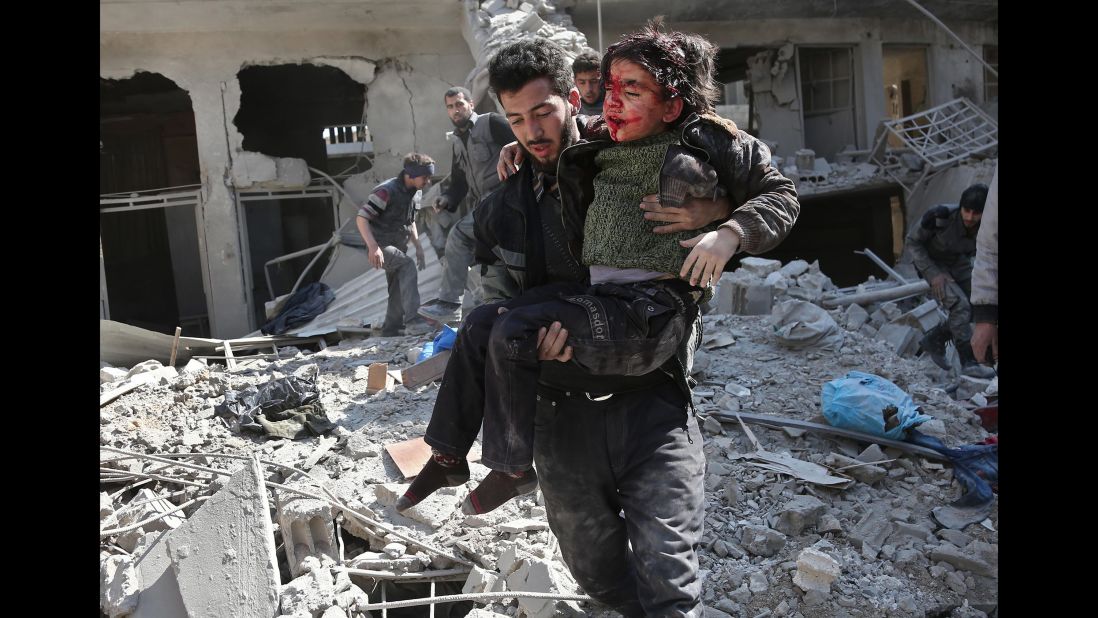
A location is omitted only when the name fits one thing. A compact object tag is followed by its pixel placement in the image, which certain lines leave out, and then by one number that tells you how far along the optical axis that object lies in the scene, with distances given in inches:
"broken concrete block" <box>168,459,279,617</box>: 116.9
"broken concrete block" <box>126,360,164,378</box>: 260.5
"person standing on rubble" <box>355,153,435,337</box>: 295.1
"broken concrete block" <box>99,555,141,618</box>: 120.1
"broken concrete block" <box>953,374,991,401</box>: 229.3
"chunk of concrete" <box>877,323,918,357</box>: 271.1
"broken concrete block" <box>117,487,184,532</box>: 156.1
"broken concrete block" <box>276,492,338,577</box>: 141.6
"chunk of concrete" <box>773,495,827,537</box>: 142.9
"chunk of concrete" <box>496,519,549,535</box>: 143.5
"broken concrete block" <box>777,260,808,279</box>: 298.2
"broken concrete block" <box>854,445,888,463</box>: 164.4
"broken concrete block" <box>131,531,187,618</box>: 119.6
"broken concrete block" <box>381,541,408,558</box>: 143.6
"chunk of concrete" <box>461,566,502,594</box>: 127.7
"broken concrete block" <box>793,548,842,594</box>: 122.2
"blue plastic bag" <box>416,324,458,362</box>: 227.8
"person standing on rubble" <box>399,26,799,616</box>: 85.8
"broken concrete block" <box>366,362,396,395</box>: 225.8
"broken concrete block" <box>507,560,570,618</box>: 115.3
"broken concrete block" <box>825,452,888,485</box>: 159.0
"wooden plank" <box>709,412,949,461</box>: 165.3
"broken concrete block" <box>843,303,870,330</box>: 262.4
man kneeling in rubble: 258.8
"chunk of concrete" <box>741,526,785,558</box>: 136.6
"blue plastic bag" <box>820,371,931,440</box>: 169.8
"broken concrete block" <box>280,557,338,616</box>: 118.6
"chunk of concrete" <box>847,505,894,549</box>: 139.9
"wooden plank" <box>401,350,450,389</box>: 217.9
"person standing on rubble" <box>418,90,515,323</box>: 225.5
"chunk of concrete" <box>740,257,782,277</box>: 289.3
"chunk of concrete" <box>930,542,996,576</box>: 129.6
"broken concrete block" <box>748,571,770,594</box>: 125.3
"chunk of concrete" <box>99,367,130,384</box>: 252.6
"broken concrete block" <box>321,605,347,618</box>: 115.4
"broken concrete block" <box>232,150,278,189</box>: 427.5
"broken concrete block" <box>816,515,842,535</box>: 142.4
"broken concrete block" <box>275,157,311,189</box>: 436.5
